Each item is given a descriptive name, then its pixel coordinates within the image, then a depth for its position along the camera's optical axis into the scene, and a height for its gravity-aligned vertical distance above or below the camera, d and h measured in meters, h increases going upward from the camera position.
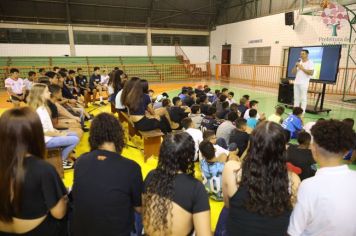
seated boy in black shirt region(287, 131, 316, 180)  2.93 -1.15
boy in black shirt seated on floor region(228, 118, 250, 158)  3.80 -1.13
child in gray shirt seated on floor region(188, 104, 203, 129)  4.66 -1.02
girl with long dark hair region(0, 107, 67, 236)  1.42 -0.67
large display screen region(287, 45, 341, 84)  7.12 +0.05
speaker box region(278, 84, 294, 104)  8.55 -1.08
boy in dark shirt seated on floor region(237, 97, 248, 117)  5.66 -1.02
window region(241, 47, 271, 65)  15.40 +0.45
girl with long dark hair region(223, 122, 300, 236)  1.44 -0.73
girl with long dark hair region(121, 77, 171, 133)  4.33 -0.74
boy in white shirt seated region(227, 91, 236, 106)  6.54 -0.92
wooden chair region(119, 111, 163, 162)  4.15 -1.33
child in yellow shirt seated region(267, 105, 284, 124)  4.85 -1.03
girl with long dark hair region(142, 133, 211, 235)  1.46 -0.79
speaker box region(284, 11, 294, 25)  12.81 +2.31
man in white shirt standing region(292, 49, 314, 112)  6.37 -0.40
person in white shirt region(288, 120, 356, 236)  1.39 -0.74
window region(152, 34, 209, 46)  19.17 +1.78
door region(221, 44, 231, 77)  18.99 +0.64
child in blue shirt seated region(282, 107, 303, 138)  4.72 -1.13
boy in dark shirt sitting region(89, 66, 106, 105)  9.04 -0.80
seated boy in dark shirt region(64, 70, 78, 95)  7.98 -0.64
